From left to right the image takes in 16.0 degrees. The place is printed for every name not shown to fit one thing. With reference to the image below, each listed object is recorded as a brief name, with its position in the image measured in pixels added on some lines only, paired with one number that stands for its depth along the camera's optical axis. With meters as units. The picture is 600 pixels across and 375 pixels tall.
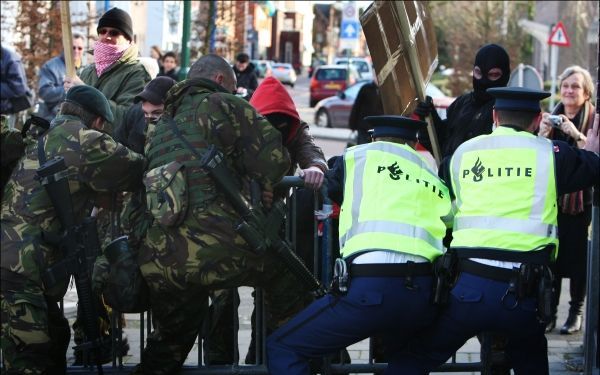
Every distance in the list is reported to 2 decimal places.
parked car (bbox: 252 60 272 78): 108.89
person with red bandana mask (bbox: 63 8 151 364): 14.01
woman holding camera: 15.17
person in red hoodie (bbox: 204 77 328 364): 12.33
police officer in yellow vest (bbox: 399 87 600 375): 9.54
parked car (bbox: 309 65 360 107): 83.08
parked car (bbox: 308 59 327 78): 167.41
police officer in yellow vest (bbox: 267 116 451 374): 9.49
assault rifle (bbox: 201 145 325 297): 10.51
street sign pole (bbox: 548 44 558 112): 43.43
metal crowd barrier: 11.99
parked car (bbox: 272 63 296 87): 116.29
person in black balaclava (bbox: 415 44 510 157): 12.99
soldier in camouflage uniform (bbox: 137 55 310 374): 10.53
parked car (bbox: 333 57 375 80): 96.15
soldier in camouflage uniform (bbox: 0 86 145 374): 10.80
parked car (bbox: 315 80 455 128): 58.32
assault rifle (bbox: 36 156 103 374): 10.78
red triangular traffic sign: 43.06
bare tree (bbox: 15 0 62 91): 32.37
